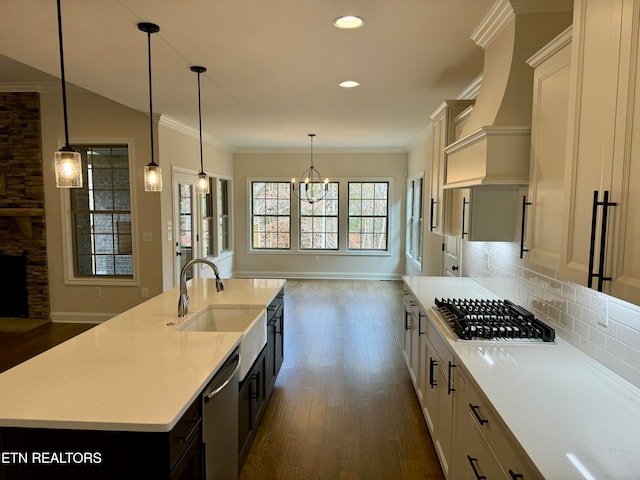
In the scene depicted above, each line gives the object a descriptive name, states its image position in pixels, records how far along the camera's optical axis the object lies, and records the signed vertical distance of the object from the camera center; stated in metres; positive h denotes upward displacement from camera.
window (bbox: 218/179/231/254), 7.80 -0.16
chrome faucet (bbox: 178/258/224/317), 2.52 -0.56
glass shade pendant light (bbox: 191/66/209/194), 3.67 +0.23
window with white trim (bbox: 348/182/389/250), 8.45 -0.13
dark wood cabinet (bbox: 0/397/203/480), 1.33 -0.82
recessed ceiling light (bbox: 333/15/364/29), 2.40 +1.14
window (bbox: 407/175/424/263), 6.98 -0.15
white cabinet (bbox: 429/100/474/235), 3.40 +0.57
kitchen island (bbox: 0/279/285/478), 1.33 -0.68
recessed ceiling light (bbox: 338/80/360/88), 3.66 +1.16
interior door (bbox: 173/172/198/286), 5.62 -0.18
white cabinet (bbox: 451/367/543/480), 1.30 -0.88
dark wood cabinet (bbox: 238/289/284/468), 2.38 -1.19
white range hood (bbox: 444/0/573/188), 2.07 +0.63
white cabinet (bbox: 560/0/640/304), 1.17 +0.18
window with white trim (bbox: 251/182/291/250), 8.62 -0.14
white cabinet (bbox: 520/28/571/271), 1.72 +0.26
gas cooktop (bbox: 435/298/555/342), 2.16 -0.64
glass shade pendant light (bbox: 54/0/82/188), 1.93 +0.19
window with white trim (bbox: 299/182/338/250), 8.52 -0.29
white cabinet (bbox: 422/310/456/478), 2.15 -1.10
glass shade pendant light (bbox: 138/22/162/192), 2.79 +0.21
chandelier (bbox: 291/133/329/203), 8.40 +0.45
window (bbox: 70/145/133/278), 5.24 -0.10
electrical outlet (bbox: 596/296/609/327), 1.78 -0.45
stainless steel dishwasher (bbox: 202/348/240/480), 1.69 -0.98
